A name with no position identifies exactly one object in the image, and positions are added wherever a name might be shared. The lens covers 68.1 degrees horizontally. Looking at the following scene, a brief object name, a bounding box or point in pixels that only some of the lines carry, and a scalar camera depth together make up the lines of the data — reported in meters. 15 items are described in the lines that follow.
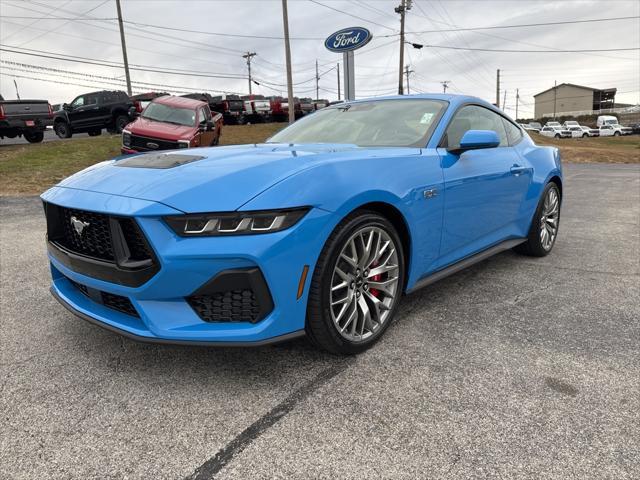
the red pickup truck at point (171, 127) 10.80
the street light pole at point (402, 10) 32.00
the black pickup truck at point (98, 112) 18.11
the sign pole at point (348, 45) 13.68
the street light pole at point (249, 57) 65.12
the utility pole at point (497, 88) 60.87
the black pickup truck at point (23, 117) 14.60
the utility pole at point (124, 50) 28.56
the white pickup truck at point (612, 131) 48.94
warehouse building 88.44
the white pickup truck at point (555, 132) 45.59
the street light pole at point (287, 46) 20.84
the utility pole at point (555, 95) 90.88
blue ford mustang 2.02
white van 51.53
